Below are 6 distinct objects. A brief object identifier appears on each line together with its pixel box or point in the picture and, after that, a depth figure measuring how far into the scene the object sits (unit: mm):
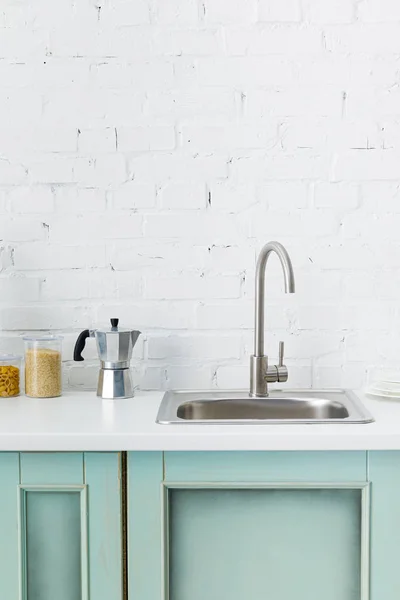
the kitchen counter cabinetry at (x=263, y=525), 1608
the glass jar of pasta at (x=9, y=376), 2020
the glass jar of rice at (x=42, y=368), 2008
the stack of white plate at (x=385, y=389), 1964
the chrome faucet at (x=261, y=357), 1976
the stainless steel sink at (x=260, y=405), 1997
